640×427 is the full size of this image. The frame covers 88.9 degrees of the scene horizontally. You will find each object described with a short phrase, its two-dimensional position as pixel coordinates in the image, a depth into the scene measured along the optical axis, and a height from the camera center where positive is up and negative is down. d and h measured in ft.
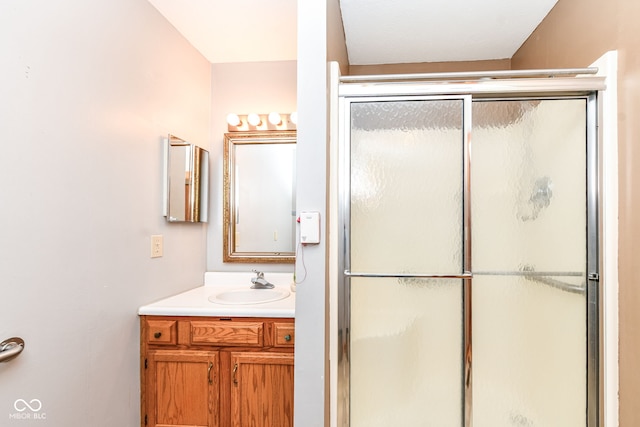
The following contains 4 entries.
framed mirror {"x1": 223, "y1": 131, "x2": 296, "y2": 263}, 8.09 +0.47
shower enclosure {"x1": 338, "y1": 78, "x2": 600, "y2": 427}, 4.90 -0.70
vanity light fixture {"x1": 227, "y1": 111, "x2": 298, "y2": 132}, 8.00 +2.31
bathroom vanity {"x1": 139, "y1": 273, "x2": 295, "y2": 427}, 5.83 -2.72
